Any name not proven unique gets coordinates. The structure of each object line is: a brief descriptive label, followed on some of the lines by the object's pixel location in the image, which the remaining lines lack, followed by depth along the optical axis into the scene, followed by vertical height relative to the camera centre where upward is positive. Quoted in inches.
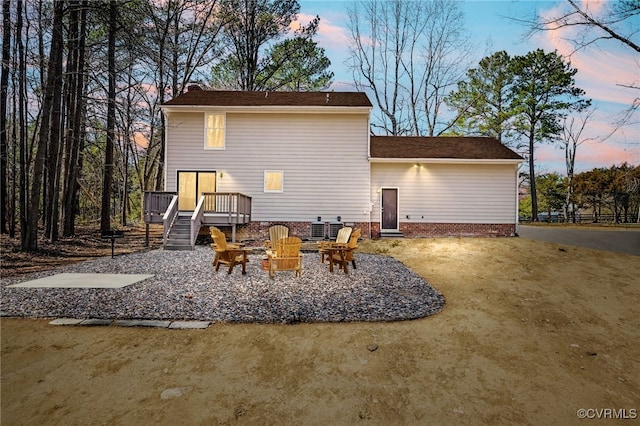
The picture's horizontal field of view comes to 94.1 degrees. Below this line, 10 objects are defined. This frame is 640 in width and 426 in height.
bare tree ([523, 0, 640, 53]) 371.6 +242.7
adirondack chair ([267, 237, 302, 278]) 262.4 -39.0
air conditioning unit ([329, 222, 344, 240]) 510.0 -26.8
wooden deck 424.8 -0.6
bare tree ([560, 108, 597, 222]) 901.8 +235.1
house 511.2 +94.0
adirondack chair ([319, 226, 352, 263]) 309.1 -30.3
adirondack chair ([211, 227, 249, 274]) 279.9 -38.6
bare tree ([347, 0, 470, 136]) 836.6 +459.8
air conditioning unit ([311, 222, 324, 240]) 510.0 -28.7
